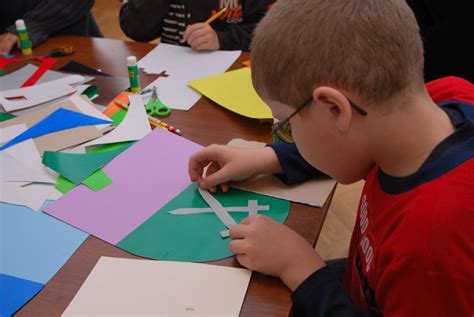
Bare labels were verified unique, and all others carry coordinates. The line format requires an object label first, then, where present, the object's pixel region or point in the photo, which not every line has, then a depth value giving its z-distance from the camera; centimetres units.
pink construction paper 72
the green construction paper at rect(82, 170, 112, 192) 80
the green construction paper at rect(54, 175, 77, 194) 80
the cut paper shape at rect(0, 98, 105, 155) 91
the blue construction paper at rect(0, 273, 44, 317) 59
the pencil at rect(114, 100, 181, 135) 96
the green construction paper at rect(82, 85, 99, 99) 111
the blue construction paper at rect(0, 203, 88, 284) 64
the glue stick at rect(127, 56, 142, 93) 109
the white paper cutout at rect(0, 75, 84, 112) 107
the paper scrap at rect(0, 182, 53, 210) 77
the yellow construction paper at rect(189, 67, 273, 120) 99
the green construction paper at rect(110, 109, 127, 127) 99
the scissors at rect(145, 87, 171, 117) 103
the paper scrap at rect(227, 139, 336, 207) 77
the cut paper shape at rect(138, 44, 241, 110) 109
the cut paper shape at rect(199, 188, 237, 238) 71
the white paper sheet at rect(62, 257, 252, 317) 57
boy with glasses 52
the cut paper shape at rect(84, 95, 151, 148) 93
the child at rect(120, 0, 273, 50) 141
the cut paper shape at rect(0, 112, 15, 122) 103
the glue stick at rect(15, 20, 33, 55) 132
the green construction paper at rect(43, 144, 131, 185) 83
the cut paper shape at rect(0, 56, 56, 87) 118
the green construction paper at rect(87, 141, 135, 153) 91
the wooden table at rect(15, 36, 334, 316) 59
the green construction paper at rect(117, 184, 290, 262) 66
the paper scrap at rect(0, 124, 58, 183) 83
